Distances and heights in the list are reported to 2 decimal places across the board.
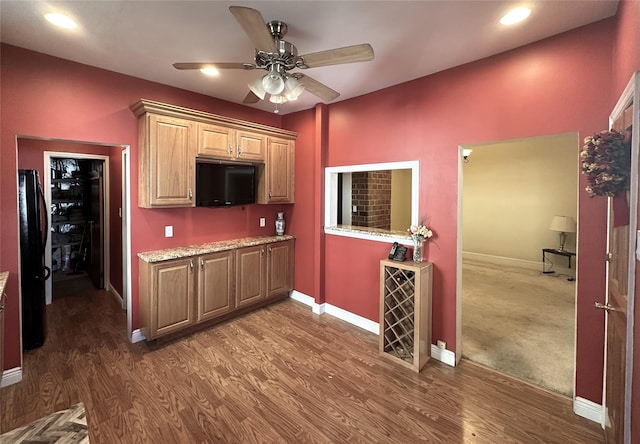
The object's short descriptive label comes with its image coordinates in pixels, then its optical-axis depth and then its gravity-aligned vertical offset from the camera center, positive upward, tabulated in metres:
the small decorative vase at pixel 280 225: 4.19 -0.18
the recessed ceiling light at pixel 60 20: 1.92 +1.35
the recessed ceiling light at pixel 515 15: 1.82 +1.32
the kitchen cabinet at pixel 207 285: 2.86 -0.84
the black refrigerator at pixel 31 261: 2.62 -0.48
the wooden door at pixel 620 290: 1.27 -0.42
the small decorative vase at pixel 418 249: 2.80 -0.36
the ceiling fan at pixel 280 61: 1.64 +0.97
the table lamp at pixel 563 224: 5.09 -0.20
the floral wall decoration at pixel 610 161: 1.38 +0.26
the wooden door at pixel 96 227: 4.63 -0.26
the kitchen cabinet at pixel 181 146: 2.81 +0.75
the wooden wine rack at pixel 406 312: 2.59 -0.97
